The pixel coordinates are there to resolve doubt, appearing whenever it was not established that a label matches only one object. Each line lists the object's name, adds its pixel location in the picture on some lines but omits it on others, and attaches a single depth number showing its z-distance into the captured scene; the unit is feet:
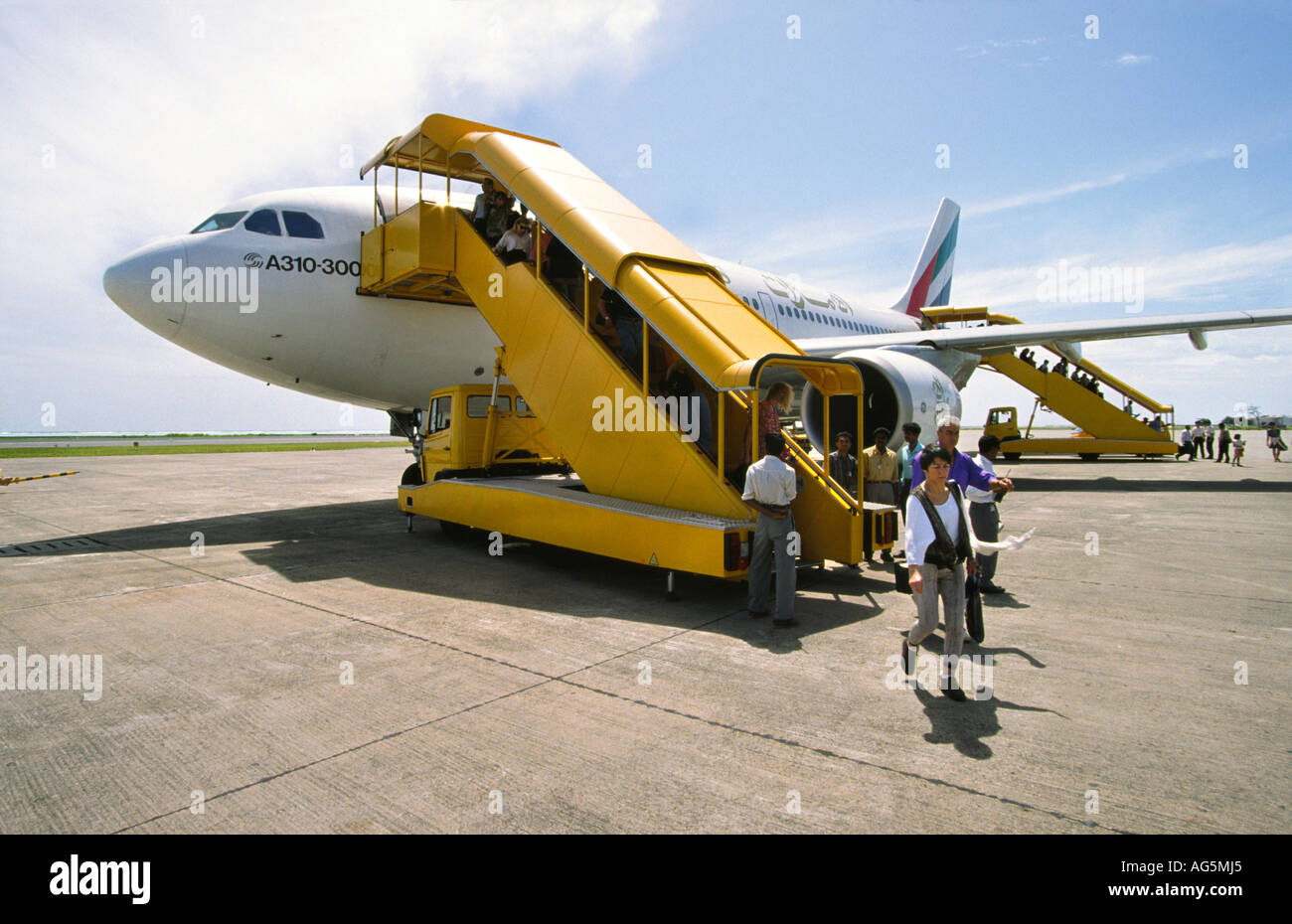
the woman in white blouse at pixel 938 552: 14.02
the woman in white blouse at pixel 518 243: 28.71
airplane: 29.40
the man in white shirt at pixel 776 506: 18.71
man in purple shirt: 20.49
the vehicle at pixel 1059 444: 82.28
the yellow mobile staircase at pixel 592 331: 21.08
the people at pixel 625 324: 25.40
